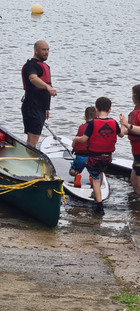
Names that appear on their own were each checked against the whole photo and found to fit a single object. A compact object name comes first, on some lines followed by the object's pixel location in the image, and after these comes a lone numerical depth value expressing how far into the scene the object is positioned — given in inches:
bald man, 381.4
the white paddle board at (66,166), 380.7
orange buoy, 1683.1
